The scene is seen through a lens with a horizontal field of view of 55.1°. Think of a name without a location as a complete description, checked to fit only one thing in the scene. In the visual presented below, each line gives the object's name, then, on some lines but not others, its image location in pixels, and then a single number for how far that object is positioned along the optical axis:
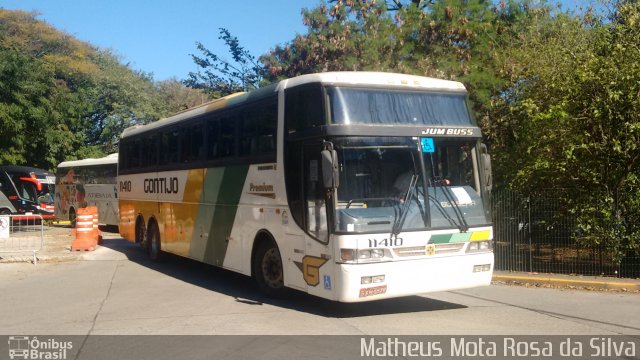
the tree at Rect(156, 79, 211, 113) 47.56
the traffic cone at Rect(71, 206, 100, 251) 17.59
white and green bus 8.16
